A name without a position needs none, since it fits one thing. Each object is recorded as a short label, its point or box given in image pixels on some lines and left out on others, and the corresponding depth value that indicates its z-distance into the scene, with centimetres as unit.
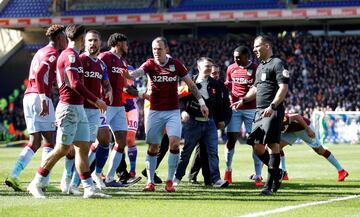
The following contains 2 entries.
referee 1206
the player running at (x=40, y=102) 1225
